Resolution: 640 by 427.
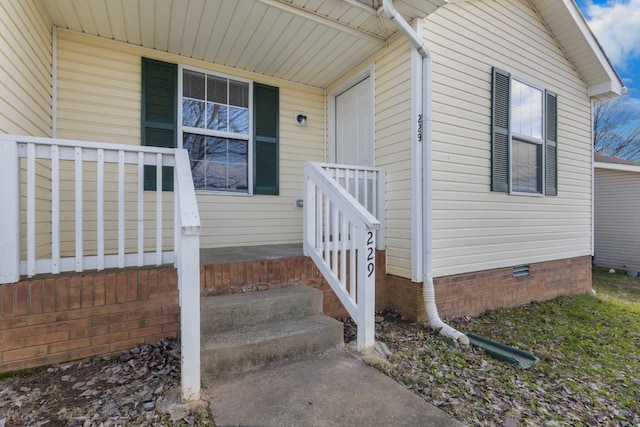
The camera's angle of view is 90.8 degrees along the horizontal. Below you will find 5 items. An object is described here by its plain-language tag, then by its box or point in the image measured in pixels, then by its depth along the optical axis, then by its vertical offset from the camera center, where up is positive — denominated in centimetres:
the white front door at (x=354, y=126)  410 +124
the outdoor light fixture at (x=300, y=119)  454 +139
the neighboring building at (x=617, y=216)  860 -3
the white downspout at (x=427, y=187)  327 +29
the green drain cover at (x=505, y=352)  267 -123
